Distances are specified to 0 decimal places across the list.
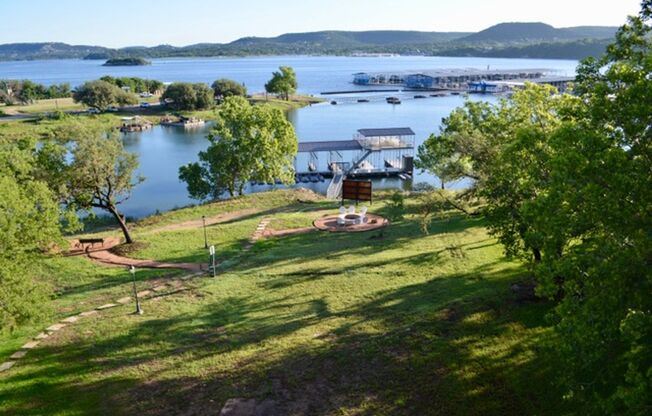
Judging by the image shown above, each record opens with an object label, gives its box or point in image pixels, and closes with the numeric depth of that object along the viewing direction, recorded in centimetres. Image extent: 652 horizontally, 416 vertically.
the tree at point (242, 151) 4069
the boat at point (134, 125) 9481
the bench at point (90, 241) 2594
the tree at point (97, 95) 10912
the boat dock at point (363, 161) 5944
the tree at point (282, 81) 12044
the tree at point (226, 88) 12350
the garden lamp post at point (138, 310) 1670
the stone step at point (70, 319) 1634
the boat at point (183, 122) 10021
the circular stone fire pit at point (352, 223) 2780
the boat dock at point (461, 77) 16712
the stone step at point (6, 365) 1335
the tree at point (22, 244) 1288
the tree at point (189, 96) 11281
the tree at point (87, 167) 2411
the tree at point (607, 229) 805
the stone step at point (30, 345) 1461
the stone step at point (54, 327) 1574
